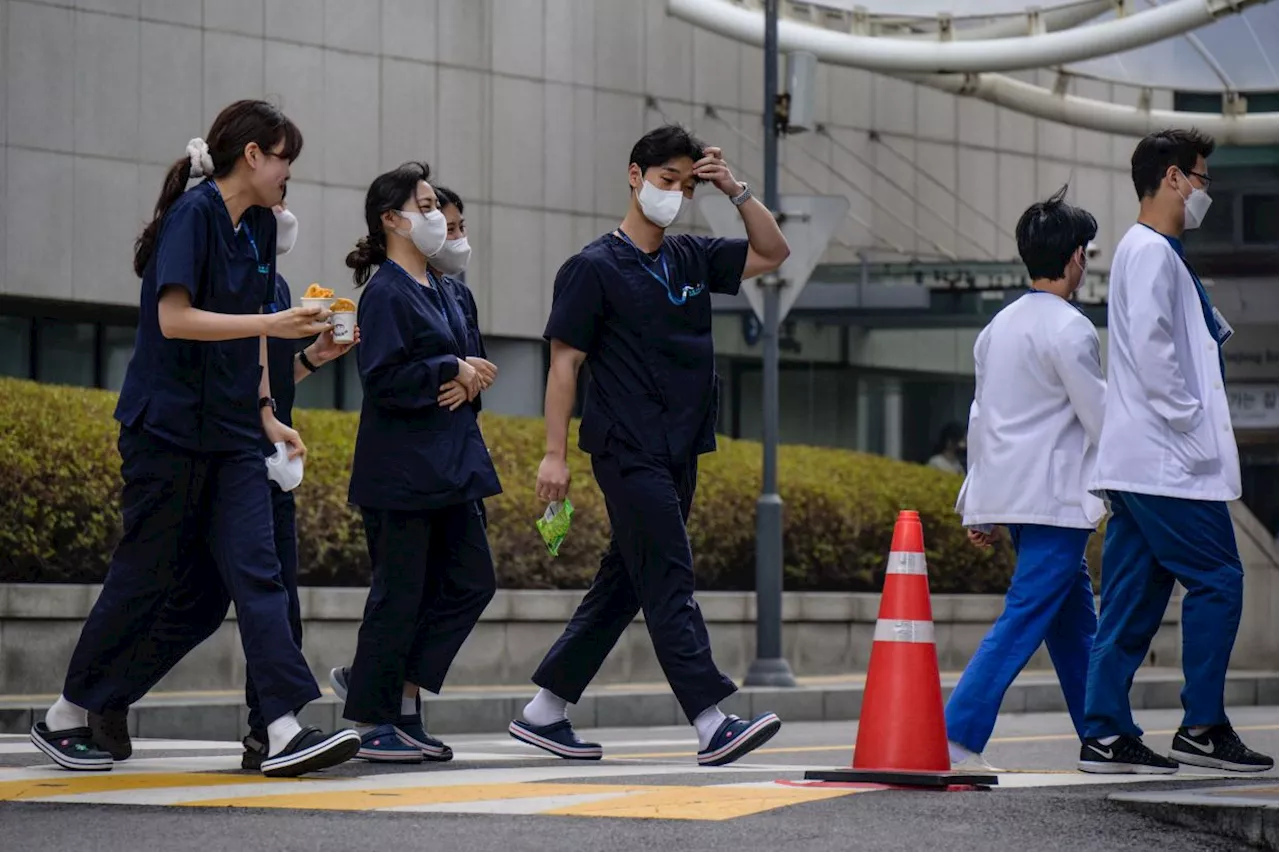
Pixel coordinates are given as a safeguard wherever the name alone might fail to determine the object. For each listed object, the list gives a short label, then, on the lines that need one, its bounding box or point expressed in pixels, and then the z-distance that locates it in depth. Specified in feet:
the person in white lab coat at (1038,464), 45.60
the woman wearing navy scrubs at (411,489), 47.73
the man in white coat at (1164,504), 45.37
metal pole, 93.66
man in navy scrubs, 46.57
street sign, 97.35
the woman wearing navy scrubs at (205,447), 41.93
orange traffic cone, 41.39
